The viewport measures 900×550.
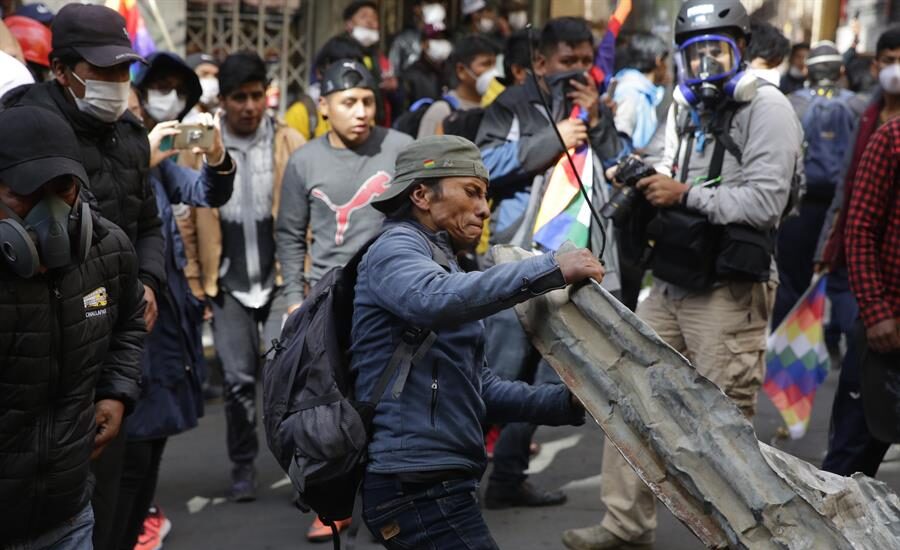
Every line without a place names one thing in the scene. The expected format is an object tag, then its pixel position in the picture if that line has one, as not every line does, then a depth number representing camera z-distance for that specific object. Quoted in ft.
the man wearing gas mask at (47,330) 9.70
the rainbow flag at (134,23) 20.05
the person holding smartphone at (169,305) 15.47
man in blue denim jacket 10.54
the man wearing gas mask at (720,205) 15.99
